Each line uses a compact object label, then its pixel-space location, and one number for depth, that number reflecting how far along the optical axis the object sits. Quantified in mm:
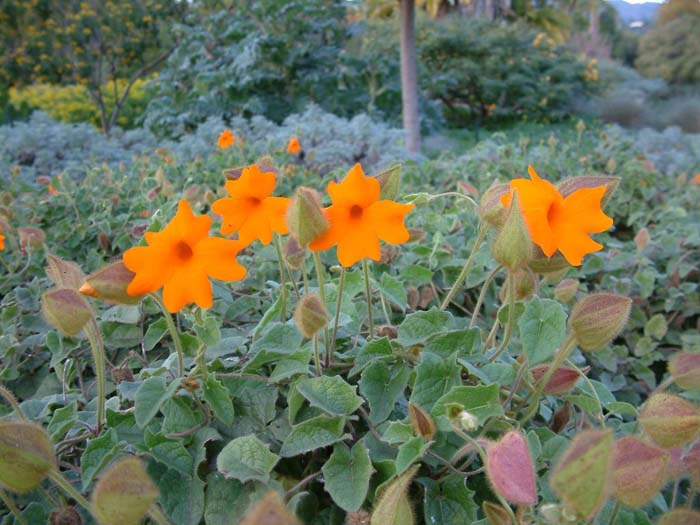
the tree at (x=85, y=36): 8836
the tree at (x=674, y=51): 13297
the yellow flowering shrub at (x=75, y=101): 9016
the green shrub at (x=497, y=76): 10641
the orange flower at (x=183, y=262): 603
